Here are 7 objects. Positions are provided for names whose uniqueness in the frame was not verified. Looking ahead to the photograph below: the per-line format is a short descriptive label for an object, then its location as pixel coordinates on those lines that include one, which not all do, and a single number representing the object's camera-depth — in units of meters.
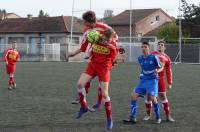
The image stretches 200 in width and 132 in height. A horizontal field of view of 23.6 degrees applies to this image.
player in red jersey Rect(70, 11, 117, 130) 9.72
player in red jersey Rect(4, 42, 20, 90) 19.39
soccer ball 9.69
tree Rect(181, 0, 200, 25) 63.78
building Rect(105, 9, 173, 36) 81.44
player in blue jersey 10.32
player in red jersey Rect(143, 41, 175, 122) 10.75
